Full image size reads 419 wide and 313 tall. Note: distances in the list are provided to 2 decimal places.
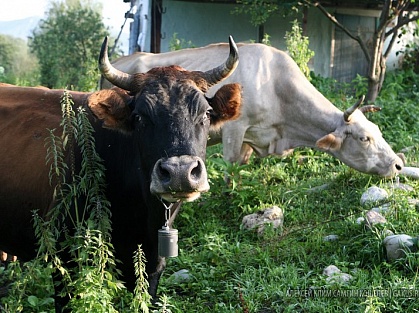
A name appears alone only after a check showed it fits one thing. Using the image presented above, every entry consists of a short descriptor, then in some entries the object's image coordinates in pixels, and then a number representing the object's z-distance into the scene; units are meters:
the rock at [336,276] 5.21
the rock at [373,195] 6.82
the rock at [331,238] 6.27
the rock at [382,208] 6.38
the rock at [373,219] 5.99
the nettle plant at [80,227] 3.76
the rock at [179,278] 5.85
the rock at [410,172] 7.63
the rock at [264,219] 6.76
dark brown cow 4.00
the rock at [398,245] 5.49
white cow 8.02
